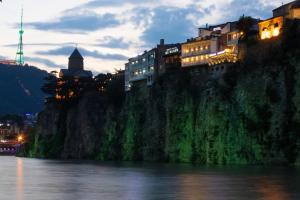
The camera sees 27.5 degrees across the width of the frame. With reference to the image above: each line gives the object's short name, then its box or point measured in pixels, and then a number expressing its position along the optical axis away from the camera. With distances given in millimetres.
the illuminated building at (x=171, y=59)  136625
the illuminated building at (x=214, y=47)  117219
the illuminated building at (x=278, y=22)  103312
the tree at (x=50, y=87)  178225
